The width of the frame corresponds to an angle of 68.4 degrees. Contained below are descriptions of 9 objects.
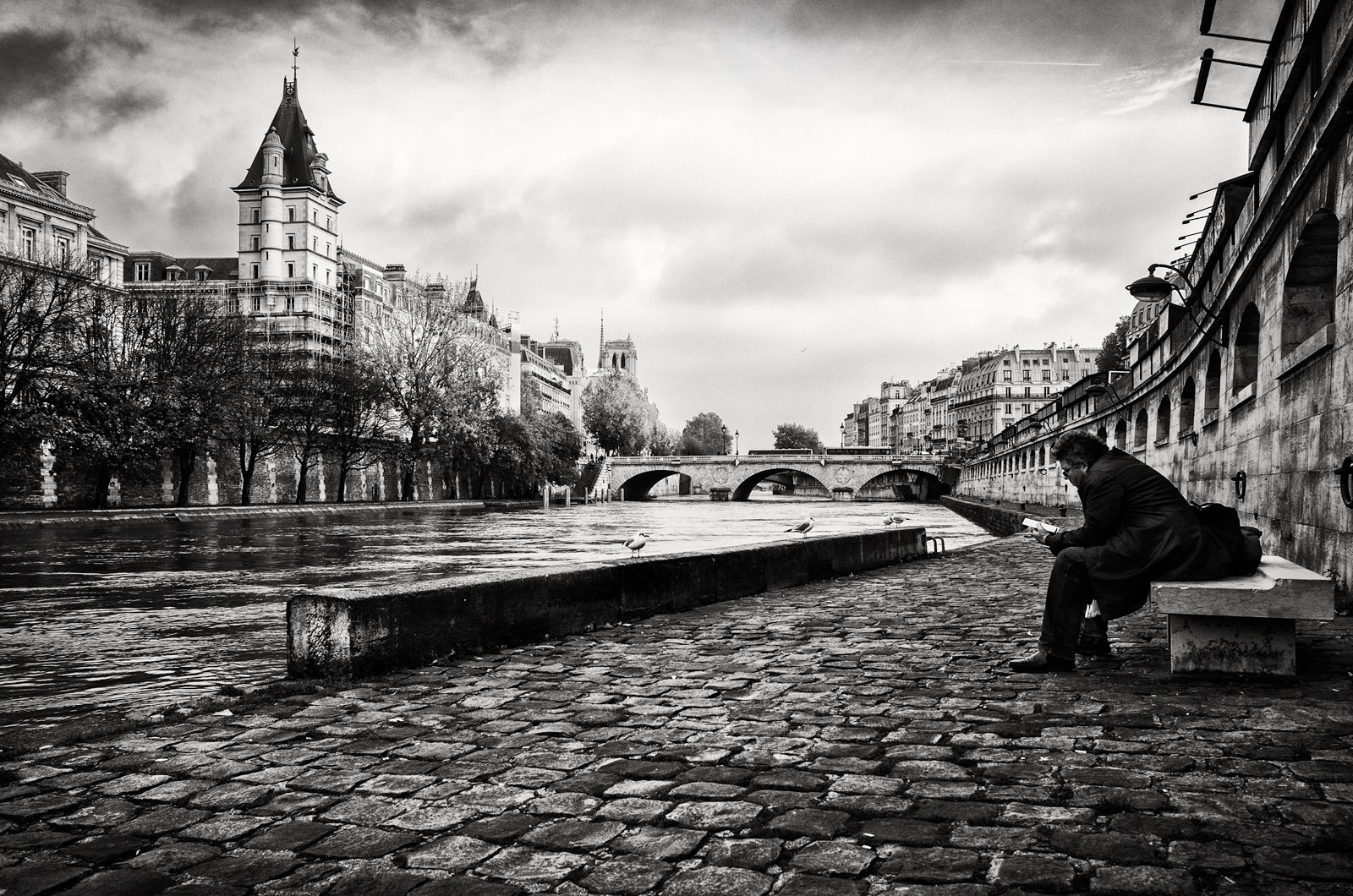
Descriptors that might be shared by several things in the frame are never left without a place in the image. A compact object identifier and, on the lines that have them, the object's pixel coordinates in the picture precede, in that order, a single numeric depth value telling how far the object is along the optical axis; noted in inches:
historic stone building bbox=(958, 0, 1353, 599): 301.7
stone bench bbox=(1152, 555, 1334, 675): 194.4
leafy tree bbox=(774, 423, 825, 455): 7677.2
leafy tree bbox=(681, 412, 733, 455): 5979.3
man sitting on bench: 209.5
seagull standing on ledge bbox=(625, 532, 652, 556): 481.6
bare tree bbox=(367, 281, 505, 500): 2113.7
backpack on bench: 213.0
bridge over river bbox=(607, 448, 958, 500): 3607.3
